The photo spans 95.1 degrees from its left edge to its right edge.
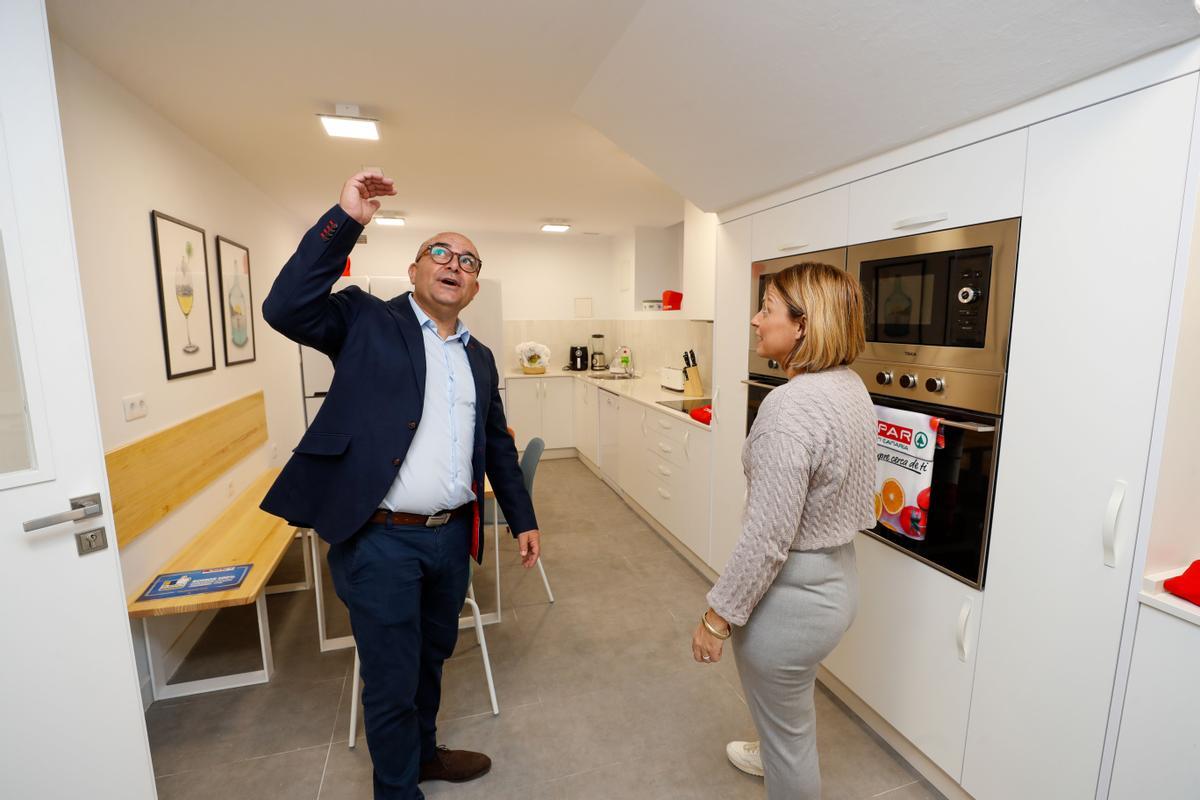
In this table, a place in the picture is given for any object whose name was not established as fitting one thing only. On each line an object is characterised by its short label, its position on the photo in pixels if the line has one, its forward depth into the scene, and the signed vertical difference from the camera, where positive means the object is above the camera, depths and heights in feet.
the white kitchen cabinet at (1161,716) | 3.67 -2.65
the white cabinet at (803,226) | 6.58 +1.37
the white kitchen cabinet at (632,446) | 13.51 -2.95
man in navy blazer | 4.50 -1.09
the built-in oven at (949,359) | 4.87 -0.29
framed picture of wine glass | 7.86 +0.55
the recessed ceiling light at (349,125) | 8.27 +3.23
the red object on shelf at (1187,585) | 3.69 -1.74
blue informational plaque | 6.70 -3.15
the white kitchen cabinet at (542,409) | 19.02 -2.74
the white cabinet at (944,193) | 4.67 +1.32
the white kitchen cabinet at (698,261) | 10.88 +1.42
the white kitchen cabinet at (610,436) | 15.29 -3.05
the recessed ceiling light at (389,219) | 16.28 +3.42
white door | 3.87 -1.08
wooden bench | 6.55 -3.09
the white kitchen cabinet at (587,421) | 17.78 -3.03
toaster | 14.70 -1.31
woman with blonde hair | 3.85 -1.37
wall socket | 6.90 -0.96
